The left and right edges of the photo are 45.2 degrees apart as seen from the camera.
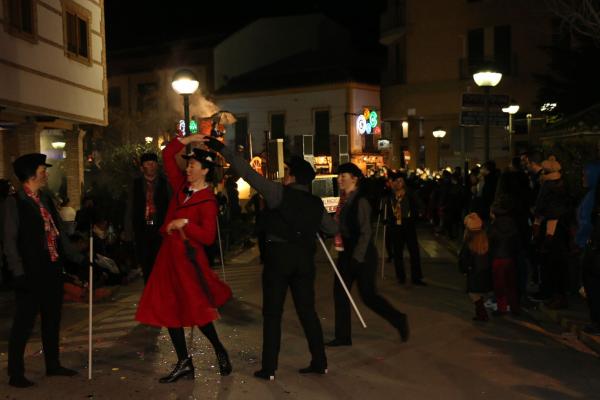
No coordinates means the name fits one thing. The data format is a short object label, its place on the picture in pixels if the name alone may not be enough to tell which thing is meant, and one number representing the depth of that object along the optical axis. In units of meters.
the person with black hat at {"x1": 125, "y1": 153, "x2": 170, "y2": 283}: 8.20
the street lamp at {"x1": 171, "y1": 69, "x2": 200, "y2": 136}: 12.55
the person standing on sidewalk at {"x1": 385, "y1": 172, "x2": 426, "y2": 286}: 11.59
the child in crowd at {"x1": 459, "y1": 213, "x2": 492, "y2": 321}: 8.66
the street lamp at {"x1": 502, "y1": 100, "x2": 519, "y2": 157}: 23.74
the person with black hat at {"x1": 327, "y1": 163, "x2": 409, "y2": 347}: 7.28
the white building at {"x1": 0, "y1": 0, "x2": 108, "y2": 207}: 13.64
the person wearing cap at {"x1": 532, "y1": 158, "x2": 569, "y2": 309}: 9.18
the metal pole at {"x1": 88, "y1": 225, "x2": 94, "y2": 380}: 6.22
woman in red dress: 6.06
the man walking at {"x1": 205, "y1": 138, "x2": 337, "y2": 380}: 6.03
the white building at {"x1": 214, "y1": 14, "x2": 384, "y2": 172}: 44.62
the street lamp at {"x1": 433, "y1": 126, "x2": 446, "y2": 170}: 31.33
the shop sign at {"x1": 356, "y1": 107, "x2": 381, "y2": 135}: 42.97
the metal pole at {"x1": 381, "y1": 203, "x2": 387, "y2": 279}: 12.01
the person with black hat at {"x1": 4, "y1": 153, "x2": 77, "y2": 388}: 6.07
